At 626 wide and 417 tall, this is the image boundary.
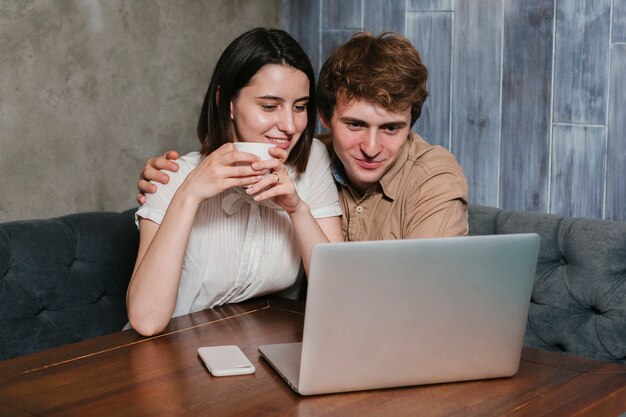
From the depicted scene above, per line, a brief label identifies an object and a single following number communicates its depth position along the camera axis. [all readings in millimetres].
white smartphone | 1289
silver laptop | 1146
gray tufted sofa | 1945
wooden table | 1156
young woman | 1787
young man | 1746
